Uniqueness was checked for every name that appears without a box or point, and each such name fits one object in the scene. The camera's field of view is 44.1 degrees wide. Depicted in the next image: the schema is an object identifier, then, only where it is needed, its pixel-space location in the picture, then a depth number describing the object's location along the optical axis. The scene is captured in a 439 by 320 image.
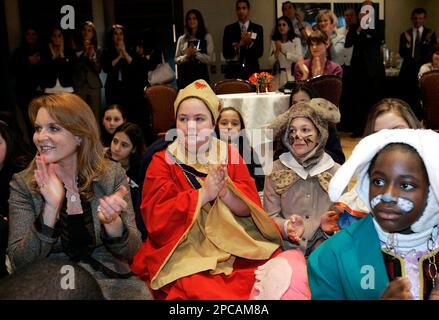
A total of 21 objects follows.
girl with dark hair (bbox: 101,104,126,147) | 4.11
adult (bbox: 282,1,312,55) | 7.33
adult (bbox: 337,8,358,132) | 7.21
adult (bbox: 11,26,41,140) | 6.30
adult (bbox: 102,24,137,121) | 5.88
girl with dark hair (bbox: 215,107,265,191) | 3.45
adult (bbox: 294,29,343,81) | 5.54
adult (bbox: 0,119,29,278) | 2.50
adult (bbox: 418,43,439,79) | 6.02
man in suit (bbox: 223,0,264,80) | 6.79
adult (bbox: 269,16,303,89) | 6.28
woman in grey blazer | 1.81
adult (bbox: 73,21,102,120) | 5.77
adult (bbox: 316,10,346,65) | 7.11
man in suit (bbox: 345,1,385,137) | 6.68
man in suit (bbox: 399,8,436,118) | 7.38
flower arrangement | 5.43
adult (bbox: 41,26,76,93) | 5.89
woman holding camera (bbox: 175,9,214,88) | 6.45
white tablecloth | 5.00
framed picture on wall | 8.51
